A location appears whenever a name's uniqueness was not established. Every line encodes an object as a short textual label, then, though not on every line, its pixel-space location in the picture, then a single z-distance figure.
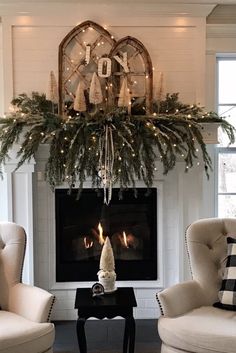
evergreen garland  3.46
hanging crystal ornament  3.44
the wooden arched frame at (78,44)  3.78
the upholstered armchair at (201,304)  2.53
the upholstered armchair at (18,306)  2.54
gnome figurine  3.09
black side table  2.86
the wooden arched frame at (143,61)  3.75
